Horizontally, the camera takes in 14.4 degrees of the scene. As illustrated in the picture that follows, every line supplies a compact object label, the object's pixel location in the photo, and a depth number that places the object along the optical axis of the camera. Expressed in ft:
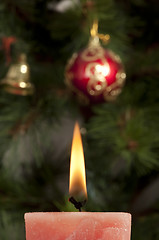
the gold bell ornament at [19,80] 2.18
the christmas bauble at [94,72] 2.12
